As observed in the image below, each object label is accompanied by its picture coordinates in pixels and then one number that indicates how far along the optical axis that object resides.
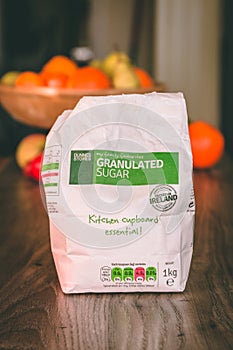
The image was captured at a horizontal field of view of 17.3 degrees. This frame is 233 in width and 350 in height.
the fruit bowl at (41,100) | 1.03
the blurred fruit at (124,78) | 1.05
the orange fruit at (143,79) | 1.10
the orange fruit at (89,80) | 1.03
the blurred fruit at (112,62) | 1.11
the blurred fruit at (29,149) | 1.08
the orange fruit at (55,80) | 1.05
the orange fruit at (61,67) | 1.11
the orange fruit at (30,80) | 1.06
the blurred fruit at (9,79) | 1.13
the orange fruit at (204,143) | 1.06
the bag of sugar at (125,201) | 0.56
